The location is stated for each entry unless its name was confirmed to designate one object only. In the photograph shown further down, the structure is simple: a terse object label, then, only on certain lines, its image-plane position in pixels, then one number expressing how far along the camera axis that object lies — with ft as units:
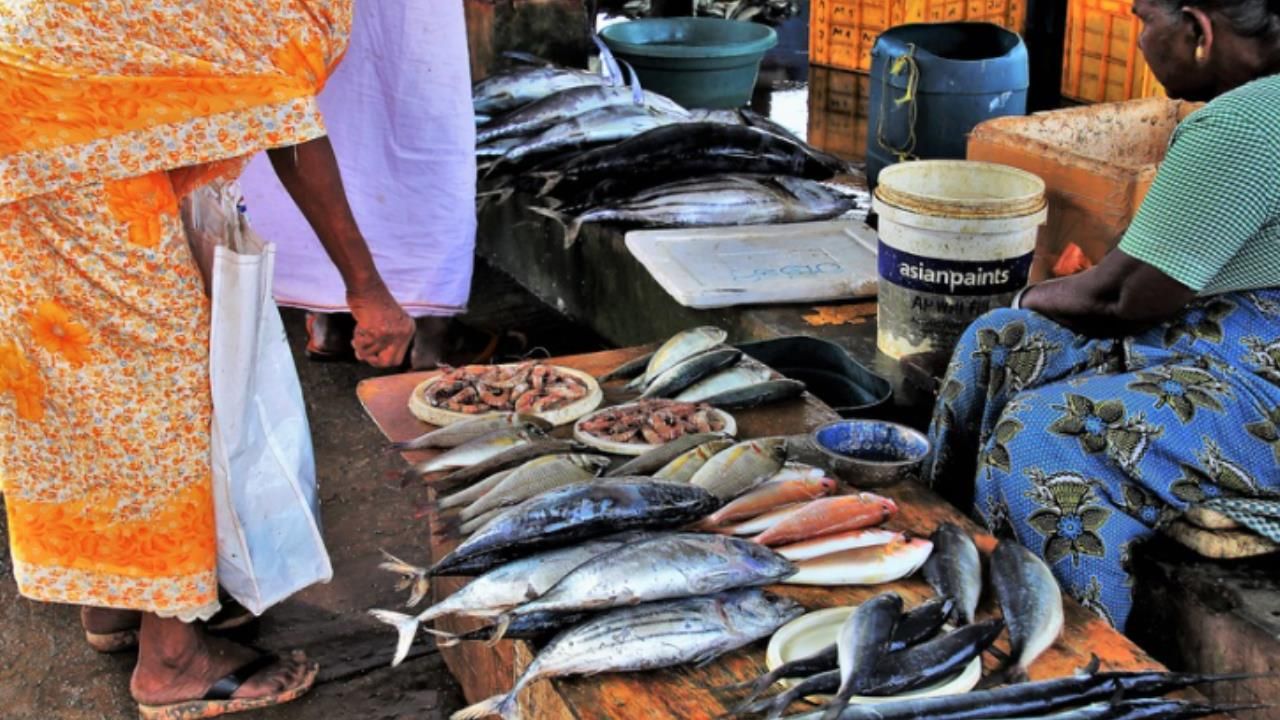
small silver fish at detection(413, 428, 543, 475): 10.78
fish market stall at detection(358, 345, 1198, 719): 7.64
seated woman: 9.04
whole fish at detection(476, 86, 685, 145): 22.57
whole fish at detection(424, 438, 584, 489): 10.52
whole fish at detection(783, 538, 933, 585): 8.51
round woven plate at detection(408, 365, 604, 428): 11.87
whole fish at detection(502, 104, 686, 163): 21.90
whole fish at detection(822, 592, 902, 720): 6.95
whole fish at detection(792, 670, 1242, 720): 6.92
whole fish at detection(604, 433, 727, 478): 10.16
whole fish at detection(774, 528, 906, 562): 8.62
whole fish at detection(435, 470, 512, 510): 10.08
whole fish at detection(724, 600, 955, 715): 7.29
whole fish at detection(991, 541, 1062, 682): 7.68
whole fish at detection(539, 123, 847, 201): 20.10
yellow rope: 18.22
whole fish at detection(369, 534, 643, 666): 8.23
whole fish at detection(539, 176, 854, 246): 18.70
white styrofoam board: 15.99
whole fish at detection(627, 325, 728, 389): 12.67
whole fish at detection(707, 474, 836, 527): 9.20
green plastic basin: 27.02
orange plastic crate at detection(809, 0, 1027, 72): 30.71
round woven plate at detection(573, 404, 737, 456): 10.90
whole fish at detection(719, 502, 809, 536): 8.97
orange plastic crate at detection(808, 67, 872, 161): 28.37
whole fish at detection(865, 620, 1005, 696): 7.18
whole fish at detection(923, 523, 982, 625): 8.13
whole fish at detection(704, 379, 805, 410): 11.93
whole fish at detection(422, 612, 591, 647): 7.98
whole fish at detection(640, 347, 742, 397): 12.32
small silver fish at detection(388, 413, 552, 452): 11.19
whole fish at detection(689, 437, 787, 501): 9.61
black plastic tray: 13.29
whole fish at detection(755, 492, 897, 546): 8.80
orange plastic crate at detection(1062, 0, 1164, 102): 26.96
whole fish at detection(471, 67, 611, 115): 23.84
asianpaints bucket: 12.78
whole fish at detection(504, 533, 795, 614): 7.95
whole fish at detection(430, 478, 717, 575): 8.66
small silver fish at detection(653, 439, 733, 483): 9.87
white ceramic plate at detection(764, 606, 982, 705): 7.63
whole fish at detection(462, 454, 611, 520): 9.75
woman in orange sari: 9.43
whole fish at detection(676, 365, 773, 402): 12.14
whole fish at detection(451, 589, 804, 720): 7.67
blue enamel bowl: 10.02
